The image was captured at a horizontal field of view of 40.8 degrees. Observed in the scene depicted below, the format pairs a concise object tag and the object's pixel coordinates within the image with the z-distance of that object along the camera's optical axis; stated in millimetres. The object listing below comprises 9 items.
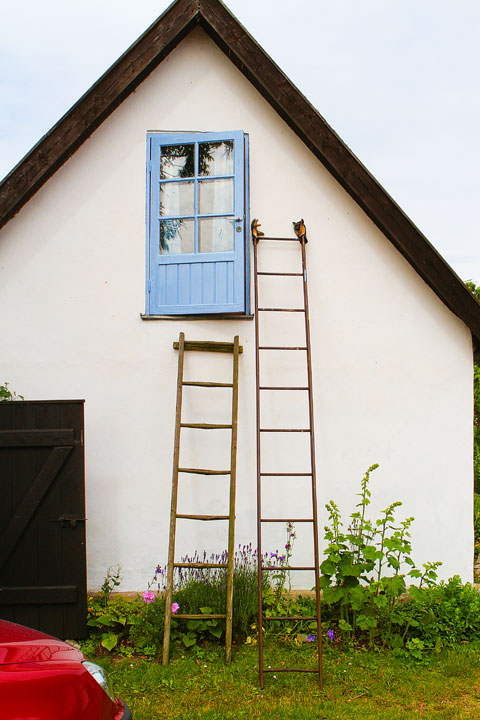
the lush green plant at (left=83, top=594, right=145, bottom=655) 5168
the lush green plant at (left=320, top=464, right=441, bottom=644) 5133
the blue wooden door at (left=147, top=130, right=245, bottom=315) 5934
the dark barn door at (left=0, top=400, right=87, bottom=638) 5297
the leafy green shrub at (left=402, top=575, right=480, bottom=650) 5230
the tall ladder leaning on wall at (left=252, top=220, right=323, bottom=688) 4652
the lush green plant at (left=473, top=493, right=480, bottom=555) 8222
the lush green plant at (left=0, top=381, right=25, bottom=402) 5891
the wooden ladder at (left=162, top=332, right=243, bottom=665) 5062
